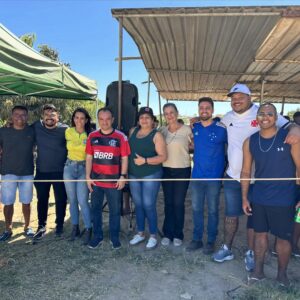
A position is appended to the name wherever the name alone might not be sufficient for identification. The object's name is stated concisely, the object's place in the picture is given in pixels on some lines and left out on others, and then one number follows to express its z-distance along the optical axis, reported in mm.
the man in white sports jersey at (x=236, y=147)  3047
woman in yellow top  3678
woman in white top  3441
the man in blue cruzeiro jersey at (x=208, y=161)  3242
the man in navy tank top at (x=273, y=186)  2615
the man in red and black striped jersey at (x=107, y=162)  3426
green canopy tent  3139
